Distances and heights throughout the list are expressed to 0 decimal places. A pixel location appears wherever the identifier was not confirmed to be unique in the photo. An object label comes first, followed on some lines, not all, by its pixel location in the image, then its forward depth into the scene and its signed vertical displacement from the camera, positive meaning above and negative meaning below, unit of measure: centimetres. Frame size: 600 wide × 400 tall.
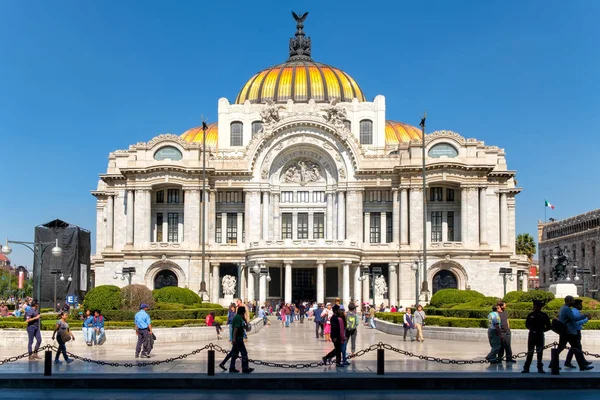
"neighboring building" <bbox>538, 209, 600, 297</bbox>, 10612 +370
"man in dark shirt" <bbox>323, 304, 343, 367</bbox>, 2641 -233
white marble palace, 7956 +539
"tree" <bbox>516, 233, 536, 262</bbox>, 11988 +335
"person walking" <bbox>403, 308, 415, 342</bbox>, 4162 -275
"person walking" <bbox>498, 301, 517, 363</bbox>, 2736 -229
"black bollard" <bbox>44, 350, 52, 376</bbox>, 2394 -288
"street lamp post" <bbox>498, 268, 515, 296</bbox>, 6181 -24
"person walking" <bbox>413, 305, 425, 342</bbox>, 4041 -258
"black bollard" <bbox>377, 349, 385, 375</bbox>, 2383 -276
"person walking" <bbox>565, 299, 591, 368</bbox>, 2542 -183
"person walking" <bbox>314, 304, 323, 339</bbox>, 4394 -273
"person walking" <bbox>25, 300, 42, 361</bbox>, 3034 -234
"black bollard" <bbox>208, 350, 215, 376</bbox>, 2381 -281
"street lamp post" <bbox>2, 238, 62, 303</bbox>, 4178 +82
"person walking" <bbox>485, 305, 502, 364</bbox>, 2730 -224
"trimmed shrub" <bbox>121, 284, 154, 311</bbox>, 4781 -181
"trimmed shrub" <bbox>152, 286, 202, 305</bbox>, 5864 -210
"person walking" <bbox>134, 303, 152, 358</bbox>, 2934 -227
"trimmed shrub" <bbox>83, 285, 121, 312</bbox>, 4450 -178
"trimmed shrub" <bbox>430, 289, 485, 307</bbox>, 5766 -207
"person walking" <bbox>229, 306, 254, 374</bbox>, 2486 -235
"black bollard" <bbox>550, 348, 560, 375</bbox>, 2370 -276
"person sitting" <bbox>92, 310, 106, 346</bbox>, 3669 -274
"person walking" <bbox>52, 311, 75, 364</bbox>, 2837 -247
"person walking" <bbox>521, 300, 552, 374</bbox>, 2519 -179
